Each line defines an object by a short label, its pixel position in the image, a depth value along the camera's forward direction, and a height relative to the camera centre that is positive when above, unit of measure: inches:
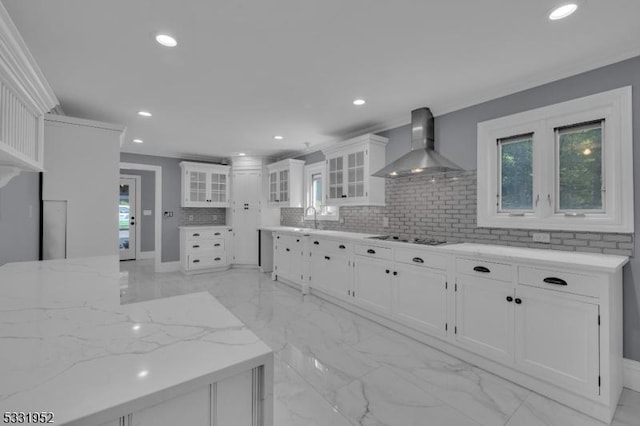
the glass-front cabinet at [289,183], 226.2 +25.3
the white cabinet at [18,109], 51.2 +23.2
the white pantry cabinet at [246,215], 252.7 +0.2
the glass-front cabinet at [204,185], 245.1 +26.0
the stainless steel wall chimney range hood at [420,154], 126.0 +27.1
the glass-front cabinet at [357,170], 159.5 +25.7
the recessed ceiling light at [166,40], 82.1 +49.4
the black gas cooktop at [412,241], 121.6 -11.3
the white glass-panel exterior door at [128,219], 297.3 -3.7
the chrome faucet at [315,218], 217.9 -2.1
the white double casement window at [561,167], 90.4 +16.9
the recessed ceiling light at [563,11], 70.0 +49.1
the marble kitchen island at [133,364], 23.7 -14.3
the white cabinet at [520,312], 75.7 -30.5
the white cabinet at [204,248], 234.4 -26.7
